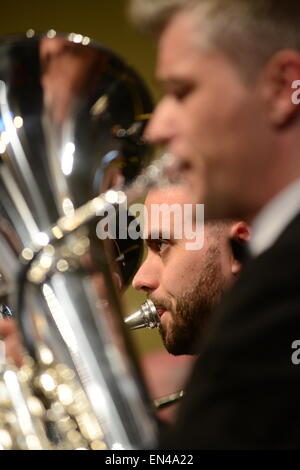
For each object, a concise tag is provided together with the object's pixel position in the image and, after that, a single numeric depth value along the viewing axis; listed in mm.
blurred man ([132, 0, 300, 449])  1923
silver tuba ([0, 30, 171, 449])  1967
